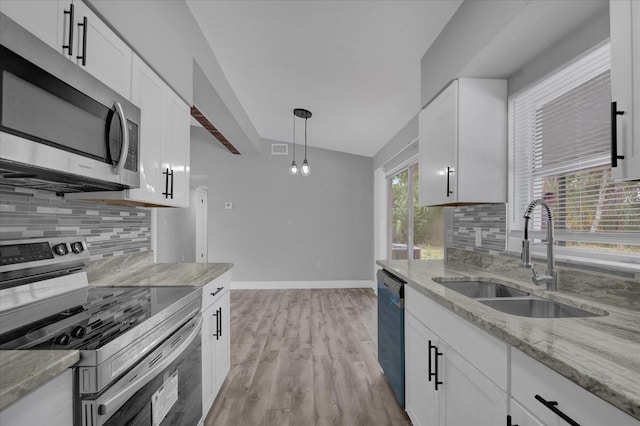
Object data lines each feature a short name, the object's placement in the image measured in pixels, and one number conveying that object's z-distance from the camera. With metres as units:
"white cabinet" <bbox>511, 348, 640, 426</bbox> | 0.64
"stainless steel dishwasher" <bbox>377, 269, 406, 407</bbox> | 1.98
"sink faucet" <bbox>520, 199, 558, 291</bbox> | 1.47
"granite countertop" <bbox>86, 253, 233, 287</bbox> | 1.71
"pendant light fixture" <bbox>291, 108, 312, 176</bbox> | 4.00
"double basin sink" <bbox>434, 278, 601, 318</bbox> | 1.36
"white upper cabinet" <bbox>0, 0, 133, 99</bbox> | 0.98
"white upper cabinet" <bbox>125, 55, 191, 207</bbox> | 1.65
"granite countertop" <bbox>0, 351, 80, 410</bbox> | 0.64
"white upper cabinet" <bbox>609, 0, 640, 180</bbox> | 0.92
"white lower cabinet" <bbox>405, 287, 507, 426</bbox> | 1.05
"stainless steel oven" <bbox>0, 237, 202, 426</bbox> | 0.87
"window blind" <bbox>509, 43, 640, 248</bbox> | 1.39
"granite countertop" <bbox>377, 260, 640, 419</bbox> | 0.63
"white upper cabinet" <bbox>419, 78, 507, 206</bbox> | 2.01
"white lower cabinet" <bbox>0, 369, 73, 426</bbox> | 0.66
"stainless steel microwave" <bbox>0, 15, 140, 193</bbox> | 0.89
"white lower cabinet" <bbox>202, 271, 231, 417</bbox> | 1.80
